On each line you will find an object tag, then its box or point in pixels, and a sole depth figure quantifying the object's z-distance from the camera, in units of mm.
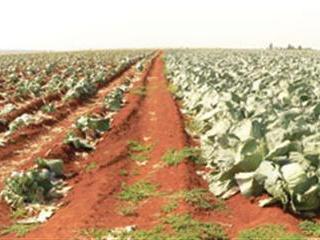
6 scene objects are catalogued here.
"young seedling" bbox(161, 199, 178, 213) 8946
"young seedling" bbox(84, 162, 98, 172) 11948
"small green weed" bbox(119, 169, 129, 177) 11180
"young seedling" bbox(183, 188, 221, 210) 9016
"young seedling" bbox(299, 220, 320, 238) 7773
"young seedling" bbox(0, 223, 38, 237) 8664
